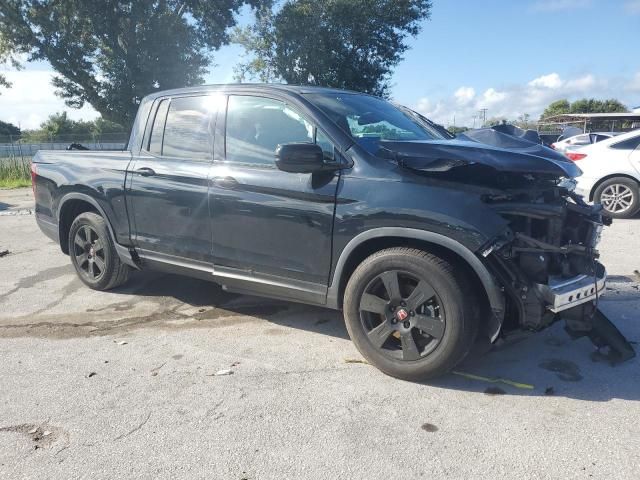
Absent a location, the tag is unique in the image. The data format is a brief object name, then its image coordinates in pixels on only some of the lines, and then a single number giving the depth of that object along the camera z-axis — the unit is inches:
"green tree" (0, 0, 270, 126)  1087.6
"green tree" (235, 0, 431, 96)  1090.1
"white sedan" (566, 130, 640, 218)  352.5
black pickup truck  123.3
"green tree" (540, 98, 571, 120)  3094.0
